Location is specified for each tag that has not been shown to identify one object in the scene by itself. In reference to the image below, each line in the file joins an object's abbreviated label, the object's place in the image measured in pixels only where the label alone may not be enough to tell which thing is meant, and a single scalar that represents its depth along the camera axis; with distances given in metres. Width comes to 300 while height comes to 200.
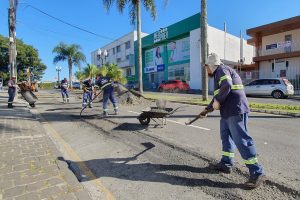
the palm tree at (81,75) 37.08
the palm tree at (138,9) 20.11
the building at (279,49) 26.62
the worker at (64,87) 18.34
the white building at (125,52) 52.94
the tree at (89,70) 35.75
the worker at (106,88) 11.05
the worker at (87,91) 14.95
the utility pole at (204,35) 16.81
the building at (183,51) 35.88
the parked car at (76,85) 55.25
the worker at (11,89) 14.88
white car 20.67
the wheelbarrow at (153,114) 7.92
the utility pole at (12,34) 18.78
